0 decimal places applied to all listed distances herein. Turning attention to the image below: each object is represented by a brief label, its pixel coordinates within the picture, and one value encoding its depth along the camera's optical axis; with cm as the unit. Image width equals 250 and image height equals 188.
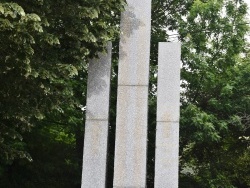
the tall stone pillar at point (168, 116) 1189
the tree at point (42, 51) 959
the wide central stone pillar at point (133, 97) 1182
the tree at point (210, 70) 1761
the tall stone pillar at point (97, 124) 1183
